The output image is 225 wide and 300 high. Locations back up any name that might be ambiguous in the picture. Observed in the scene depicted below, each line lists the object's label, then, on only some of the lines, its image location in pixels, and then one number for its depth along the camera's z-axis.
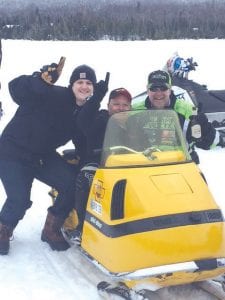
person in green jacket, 4.39
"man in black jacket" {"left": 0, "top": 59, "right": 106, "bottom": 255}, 4.23
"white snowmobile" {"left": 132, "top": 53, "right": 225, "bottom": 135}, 7.88
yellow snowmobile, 3.23
